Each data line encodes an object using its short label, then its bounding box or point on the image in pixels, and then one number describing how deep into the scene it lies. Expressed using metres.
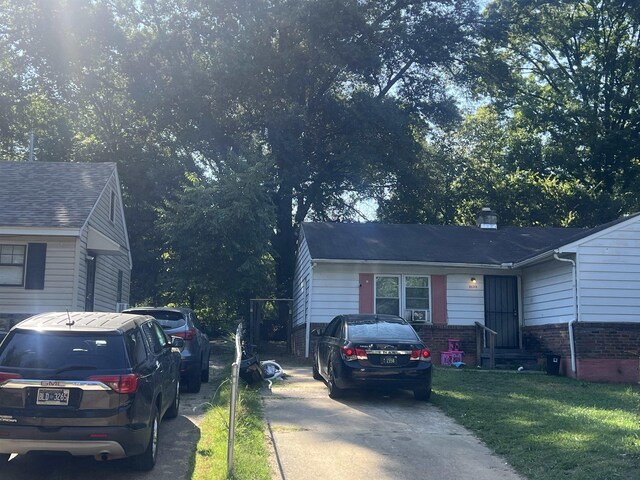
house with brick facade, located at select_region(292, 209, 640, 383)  17.47
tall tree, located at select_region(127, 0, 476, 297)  30.75
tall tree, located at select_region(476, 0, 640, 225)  35.09
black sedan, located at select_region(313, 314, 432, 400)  11.73
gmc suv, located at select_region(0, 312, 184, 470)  6.59
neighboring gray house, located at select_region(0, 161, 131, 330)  18.00
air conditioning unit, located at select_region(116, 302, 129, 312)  23.58
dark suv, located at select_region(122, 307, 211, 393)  12.93
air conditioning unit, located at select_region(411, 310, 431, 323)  21.03
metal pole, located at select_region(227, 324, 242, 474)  6.88
